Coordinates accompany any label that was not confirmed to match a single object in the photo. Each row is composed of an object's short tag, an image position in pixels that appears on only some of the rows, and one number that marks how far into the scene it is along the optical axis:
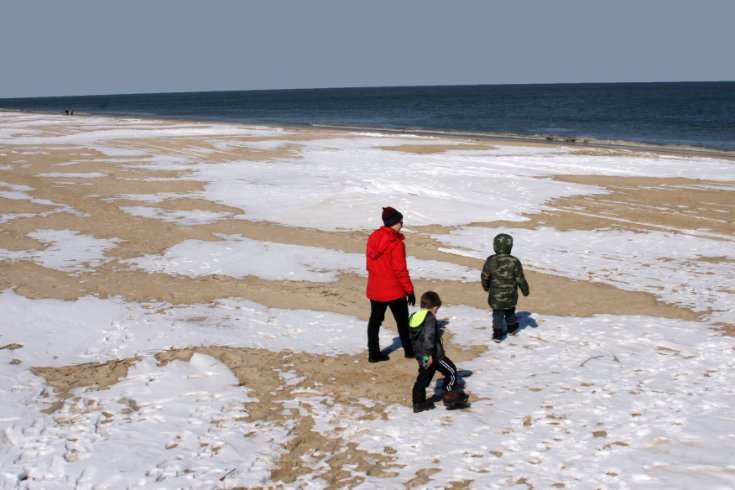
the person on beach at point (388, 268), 7.32
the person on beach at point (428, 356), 6.35
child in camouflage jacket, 8.47
